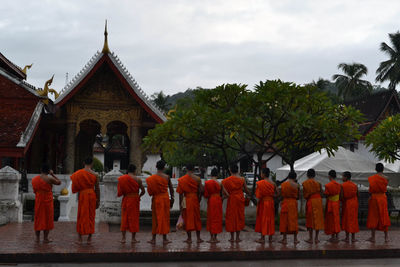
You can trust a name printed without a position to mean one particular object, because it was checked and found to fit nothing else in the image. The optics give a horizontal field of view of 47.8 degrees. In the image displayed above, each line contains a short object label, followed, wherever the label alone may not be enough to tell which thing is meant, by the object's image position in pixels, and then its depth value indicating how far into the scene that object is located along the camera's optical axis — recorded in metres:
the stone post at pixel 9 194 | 12.23
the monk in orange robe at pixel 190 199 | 8.84
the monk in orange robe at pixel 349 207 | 9.44
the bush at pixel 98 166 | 40.81
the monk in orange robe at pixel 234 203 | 9.02
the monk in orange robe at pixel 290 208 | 9.03
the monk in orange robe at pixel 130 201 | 8.69
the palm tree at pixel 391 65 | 36.21
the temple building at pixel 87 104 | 16.88
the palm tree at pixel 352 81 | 47.81
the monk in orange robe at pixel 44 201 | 8.67
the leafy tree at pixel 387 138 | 16.33
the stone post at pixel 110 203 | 12.26
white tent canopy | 14.93
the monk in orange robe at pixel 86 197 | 8.53
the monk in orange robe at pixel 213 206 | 8.98
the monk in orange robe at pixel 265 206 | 9.02
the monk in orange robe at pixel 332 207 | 9.35
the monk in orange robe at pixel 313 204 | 9.18
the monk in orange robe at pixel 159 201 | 8.70
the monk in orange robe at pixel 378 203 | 9.45
